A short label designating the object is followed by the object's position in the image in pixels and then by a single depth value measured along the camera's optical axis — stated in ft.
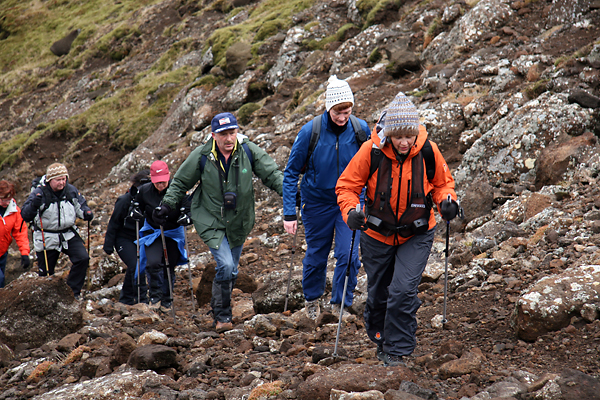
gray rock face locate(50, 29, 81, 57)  161.52
